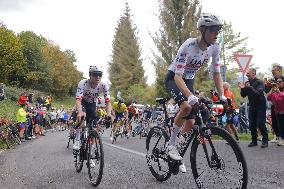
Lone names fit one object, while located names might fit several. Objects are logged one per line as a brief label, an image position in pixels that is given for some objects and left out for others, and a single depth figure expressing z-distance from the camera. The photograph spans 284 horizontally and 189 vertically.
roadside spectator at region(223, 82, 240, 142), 13.27
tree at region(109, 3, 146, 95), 82.19
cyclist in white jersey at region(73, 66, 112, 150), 8.08
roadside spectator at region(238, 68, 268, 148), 11.48
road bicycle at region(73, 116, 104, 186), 6.84
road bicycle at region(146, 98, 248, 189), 4.66
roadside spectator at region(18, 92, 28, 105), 22.79
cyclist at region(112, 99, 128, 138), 19.20
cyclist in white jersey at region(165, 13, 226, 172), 5.47
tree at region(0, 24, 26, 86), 54.41
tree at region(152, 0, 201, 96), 44.06
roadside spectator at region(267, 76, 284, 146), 11.35
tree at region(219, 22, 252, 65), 43.06
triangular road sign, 14.38
